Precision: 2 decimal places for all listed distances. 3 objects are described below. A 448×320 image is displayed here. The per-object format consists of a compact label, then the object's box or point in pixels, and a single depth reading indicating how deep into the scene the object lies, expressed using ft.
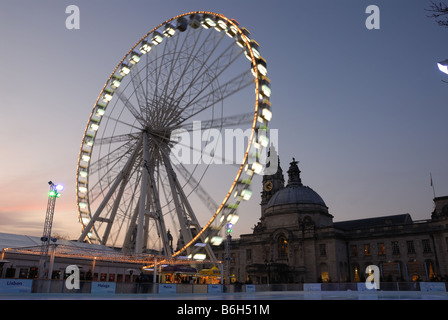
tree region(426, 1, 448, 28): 47.73
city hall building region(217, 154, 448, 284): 239.30
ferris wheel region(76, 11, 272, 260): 120.16
